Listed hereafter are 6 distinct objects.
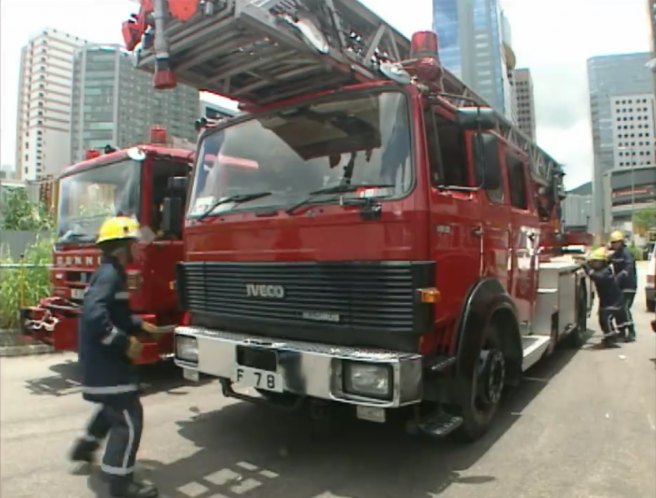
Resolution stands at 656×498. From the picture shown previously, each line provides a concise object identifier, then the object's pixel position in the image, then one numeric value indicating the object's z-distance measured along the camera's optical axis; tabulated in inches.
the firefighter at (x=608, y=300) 329.1
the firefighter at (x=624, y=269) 342.5
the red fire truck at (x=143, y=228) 217.6
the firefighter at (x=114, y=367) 127.0
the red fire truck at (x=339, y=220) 132.3
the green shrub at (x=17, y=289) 350.0
